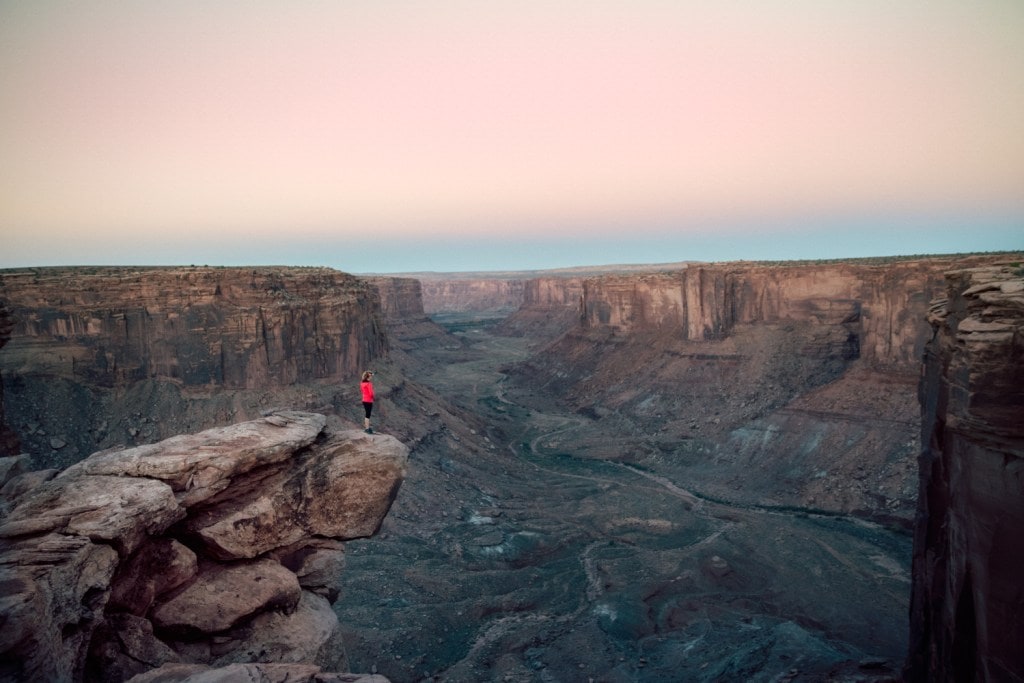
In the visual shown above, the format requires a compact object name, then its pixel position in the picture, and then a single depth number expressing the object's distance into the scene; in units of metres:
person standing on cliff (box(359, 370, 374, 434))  19.28
